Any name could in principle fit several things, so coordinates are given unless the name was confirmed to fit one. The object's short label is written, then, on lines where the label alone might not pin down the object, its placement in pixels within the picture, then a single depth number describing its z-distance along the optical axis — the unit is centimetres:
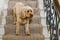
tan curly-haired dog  267
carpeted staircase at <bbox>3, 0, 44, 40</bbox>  266
